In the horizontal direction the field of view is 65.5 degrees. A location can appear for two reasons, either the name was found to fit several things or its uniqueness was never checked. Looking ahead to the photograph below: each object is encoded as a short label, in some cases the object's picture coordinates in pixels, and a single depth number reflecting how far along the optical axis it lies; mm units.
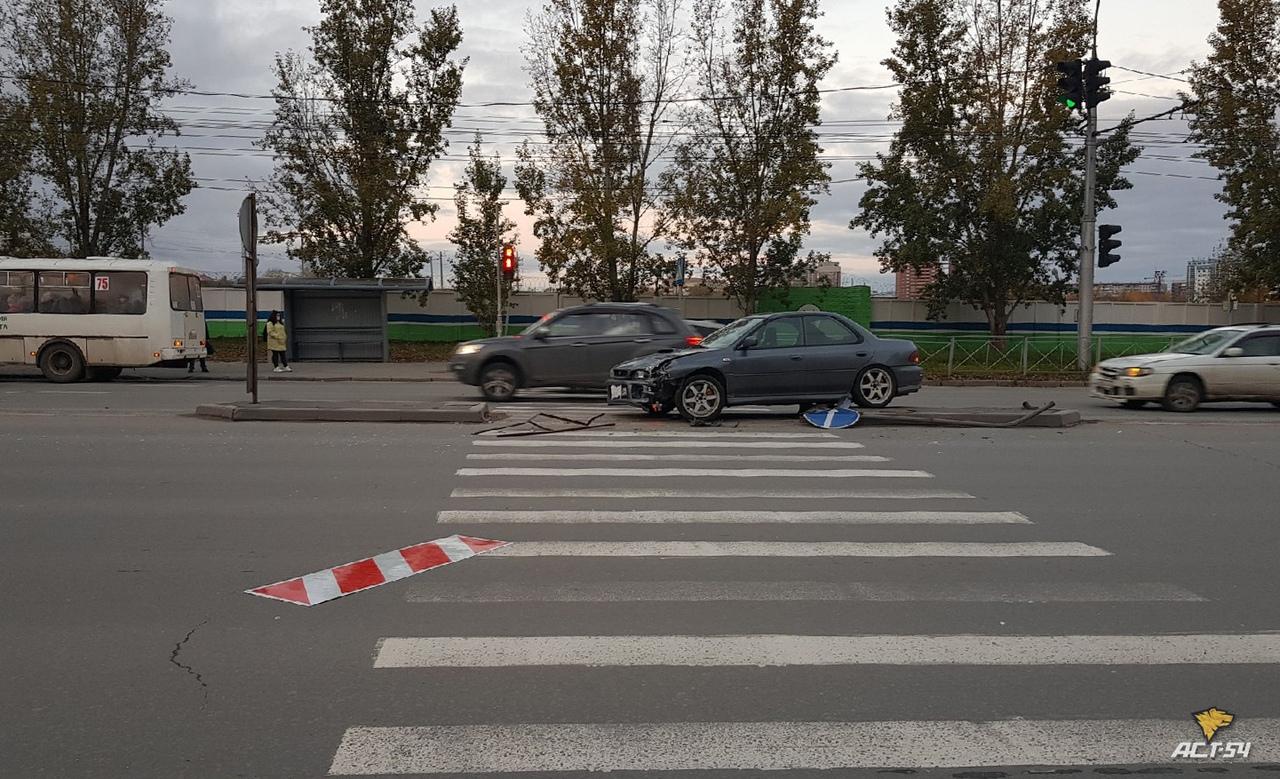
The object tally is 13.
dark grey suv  17312
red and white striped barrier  5666
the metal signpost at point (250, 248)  14281
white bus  22453
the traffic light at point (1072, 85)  21172
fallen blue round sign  13422
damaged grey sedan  13539
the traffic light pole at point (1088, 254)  24859
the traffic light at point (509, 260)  26344
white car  16547
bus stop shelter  29250
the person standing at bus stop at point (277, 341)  25750
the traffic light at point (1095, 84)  21422
